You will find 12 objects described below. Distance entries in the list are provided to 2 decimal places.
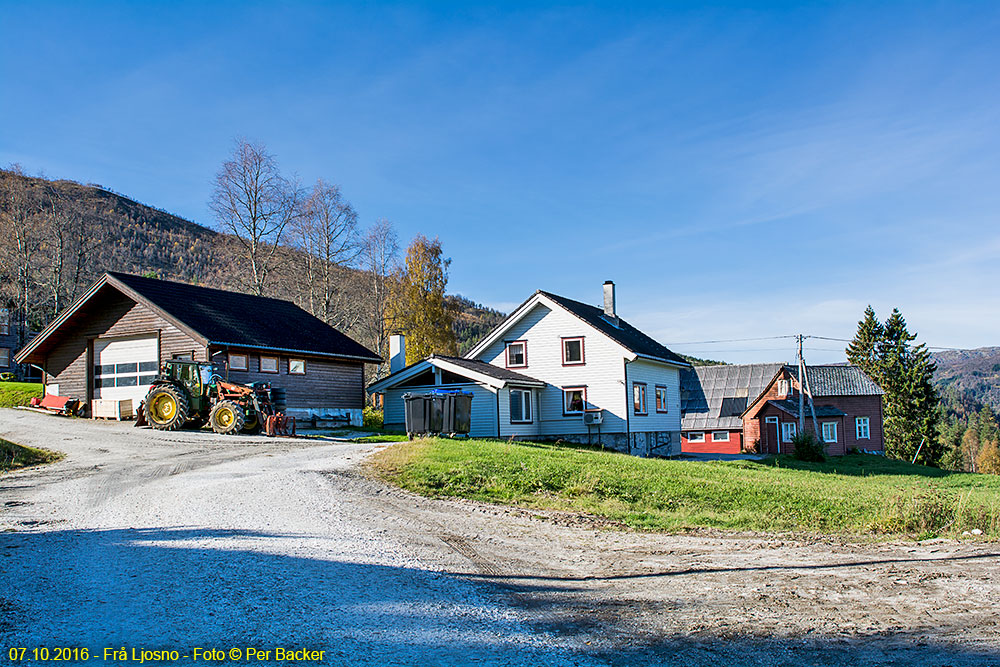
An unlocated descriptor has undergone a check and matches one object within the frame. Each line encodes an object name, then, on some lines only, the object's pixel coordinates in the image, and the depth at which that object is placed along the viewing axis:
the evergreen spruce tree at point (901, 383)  59.91
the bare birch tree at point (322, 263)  43.62
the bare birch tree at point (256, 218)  41.59
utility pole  40.69
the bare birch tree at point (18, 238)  48.72
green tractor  24.83
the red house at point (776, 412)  51.41
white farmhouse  31.20
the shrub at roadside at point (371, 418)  34.00
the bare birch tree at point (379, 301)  46.44
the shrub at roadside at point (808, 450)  37.22
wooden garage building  27.86
